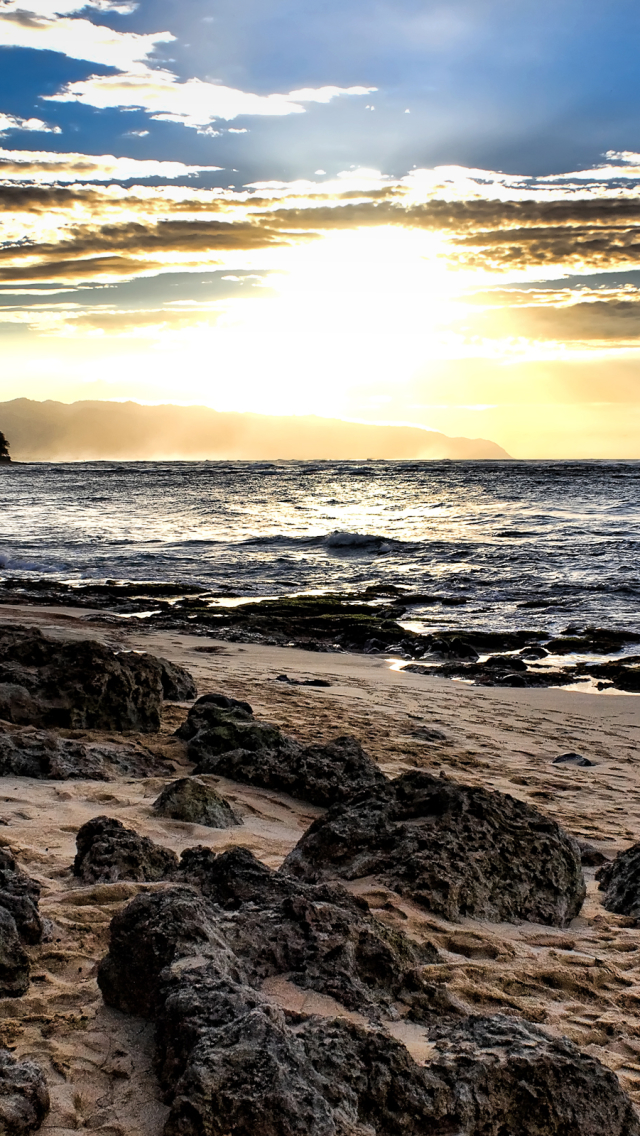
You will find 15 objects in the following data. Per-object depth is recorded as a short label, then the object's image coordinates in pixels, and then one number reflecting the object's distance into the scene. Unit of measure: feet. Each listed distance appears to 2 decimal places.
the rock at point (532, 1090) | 8.73
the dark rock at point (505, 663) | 42.44
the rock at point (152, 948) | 9.72
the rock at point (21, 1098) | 7.62
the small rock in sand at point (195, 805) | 16.84
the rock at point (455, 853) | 14.10
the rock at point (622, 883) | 15.06
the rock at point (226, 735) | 21.61
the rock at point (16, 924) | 10.04
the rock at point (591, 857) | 17.24
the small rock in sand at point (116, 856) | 13.38
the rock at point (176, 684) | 28.45
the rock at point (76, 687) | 22.98
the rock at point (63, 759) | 18.92
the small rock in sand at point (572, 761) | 26.09
